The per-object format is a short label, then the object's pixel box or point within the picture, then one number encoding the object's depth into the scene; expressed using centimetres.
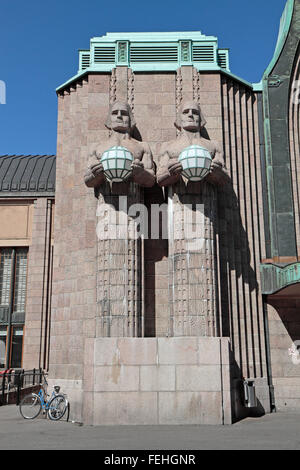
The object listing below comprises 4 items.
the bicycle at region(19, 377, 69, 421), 1694
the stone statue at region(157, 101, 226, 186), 1720
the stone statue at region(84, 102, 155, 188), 1728
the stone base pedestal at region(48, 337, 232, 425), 1492
